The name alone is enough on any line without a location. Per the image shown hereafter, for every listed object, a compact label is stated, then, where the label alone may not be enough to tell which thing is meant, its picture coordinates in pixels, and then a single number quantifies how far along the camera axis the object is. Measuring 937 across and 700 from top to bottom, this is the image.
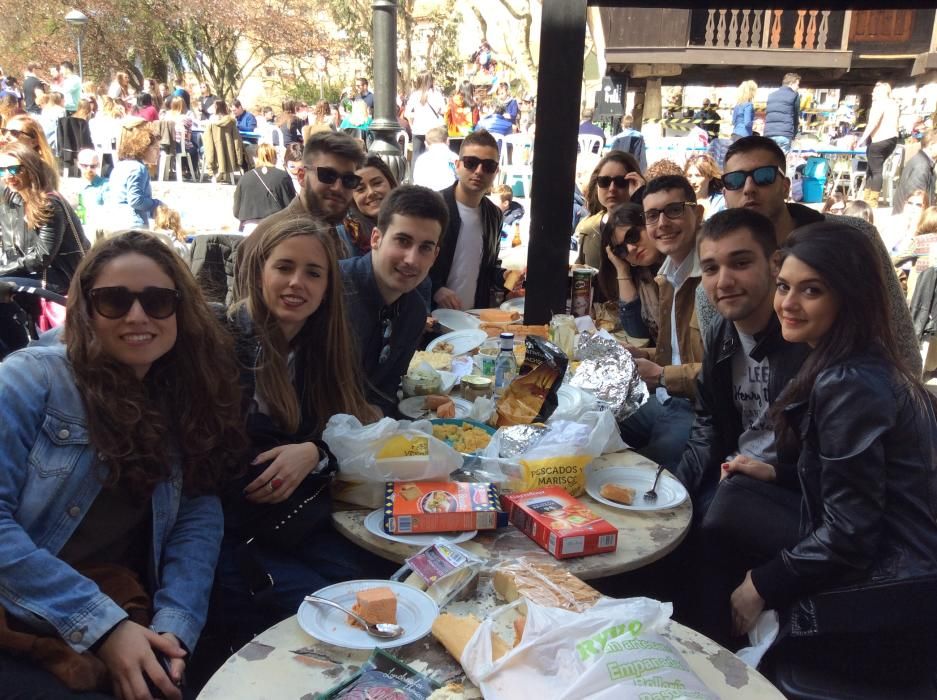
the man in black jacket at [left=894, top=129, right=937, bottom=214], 10.15
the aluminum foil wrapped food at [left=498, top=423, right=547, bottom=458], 2.36
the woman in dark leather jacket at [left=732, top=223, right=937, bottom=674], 1.88
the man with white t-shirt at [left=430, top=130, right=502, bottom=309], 4.88
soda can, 4.10
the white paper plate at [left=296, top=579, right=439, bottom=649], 1.53
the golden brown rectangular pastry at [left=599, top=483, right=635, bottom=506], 2.23
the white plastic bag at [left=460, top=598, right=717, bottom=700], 1.20
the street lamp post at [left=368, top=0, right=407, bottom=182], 6.56
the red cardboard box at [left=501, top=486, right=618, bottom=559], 1.87
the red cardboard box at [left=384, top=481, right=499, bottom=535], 1.96
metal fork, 2.27
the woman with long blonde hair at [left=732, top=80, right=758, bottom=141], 13.73
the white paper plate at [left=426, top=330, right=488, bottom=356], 3.70
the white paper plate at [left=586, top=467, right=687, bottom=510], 2.24
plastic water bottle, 3.06
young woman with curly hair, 1.65
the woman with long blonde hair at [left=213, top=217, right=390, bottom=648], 2.11
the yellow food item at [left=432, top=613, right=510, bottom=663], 1.47
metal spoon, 1.54
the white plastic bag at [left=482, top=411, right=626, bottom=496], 2.21
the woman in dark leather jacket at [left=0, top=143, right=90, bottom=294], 4.91
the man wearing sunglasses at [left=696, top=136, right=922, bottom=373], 3.62
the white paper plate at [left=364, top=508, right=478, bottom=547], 1.94
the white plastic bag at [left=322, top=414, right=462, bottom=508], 2.14
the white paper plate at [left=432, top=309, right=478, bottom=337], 4.26
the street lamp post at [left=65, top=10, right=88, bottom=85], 20.72
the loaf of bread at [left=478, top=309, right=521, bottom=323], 4.42
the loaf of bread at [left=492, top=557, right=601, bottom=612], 1.63
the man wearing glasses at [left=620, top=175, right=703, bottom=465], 3.37
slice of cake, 1.57
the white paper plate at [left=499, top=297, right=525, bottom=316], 4.88
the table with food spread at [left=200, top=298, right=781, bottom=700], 1.34
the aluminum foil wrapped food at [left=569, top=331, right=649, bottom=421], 3.03
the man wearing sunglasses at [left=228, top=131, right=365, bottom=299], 4.11
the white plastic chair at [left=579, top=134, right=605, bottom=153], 12.46
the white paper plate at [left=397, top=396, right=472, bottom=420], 2.83
